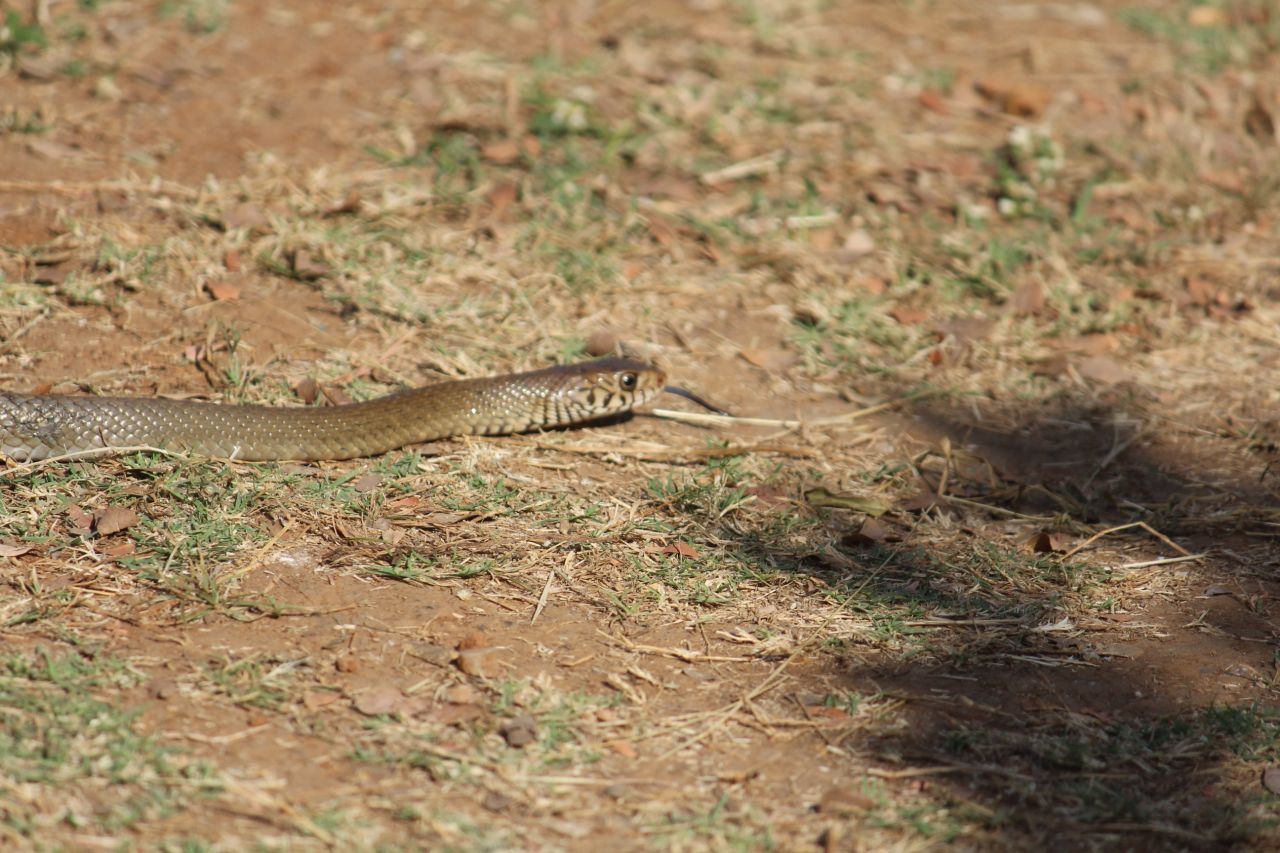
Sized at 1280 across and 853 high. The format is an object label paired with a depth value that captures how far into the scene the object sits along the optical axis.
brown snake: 10.95
